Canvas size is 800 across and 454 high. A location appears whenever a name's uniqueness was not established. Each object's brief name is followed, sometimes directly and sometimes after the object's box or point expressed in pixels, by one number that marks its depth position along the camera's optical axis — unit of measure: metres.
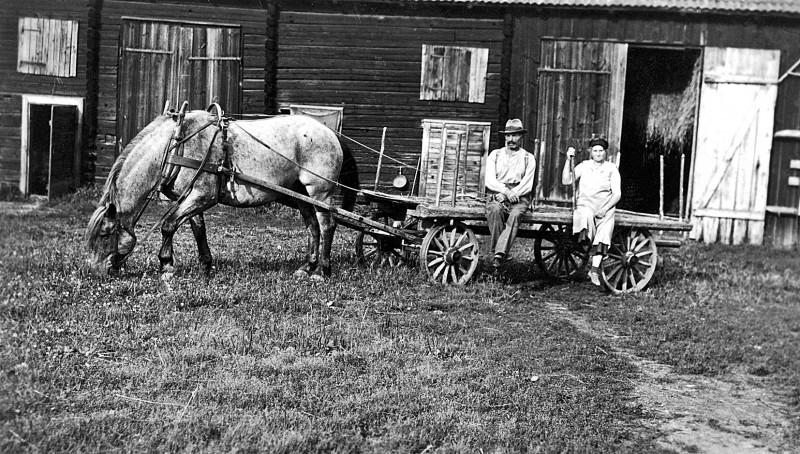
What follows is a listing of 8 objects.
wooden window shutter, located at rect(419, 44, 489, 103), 15.29
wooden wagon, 8.84
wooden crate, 13.41
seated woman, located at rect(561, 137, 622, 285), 8.73
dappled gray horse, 7.94
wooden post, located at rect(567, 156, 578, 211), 8.82
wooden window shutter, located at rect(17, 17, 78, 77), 15.67
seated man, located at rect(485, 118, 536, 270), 8.62
